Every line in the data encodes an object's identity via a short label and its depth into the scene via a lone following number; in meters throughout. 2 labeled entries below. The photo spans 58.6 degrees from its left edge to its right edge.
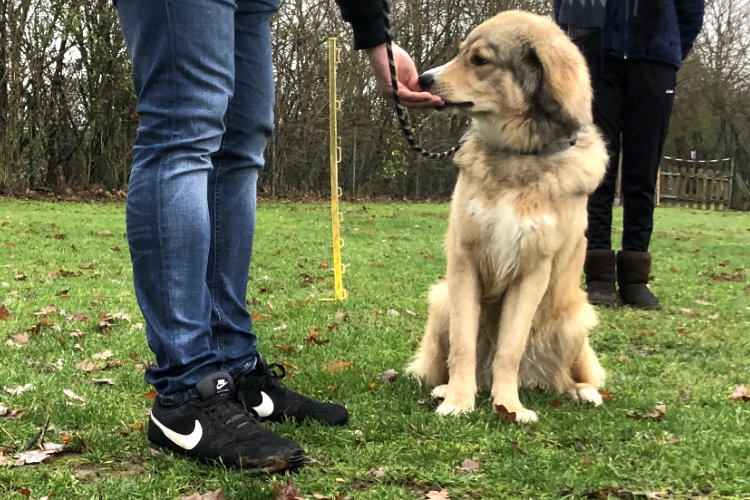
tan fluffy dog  2.66
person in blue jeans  1.83
